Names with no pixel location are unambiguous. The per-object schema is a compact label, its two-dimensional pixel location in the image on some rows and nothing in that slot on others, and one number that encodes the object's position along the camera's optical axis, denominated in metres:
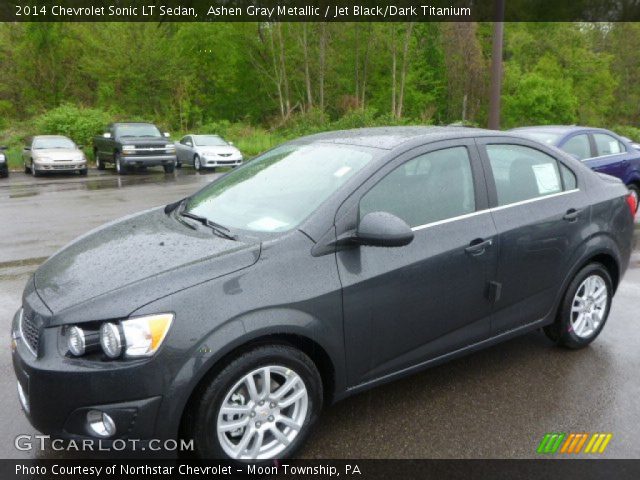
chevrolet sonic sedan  2.58
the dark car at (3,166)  18.42
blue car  9.02
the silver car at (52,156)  18.70
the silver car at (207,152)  21.48
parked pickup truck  19.72
